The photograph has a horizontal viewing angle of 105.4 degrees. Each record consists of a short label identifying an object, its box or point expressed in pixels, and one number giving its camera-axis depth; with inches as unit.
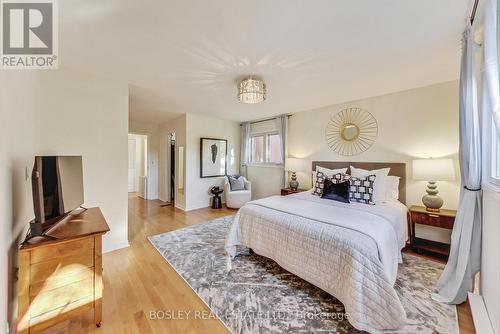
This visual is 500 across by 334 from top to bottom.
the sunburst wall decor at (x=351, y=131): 132.5
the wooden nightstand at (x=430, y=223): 92.8
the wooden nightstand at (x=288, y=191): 161.4
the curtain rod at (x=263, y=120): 195.7
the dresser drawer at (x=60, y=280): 49.2
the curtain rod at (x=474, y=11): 52.8
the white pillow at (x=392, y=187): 115.3
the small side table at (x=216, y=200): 193.0
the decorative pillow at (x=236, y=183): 193.2
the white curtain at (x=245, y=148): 215.5
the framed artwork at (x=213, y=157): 190.9
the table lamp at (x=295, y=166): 159.9
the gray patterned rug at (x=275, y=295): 58.1
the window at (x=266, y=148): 194.4
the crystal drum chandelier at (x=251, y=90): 92.6
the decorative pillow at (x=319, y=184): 124.3
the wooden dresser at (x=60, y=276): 47.9
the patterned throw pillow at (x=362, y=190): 105.7
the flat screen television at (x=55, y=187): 51.5
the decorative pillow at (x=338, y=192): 108.4
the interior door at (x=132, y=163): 281.4
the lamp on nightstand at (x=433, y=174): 92.1
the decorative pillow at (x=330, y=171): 132.2
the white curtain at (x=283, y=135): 179.9
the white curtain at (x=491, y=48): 43.8
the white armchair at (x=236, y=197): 187.2
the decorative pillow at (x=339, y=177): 120.7
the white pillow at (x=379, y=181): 108.0
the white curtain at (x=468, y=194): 64.4
